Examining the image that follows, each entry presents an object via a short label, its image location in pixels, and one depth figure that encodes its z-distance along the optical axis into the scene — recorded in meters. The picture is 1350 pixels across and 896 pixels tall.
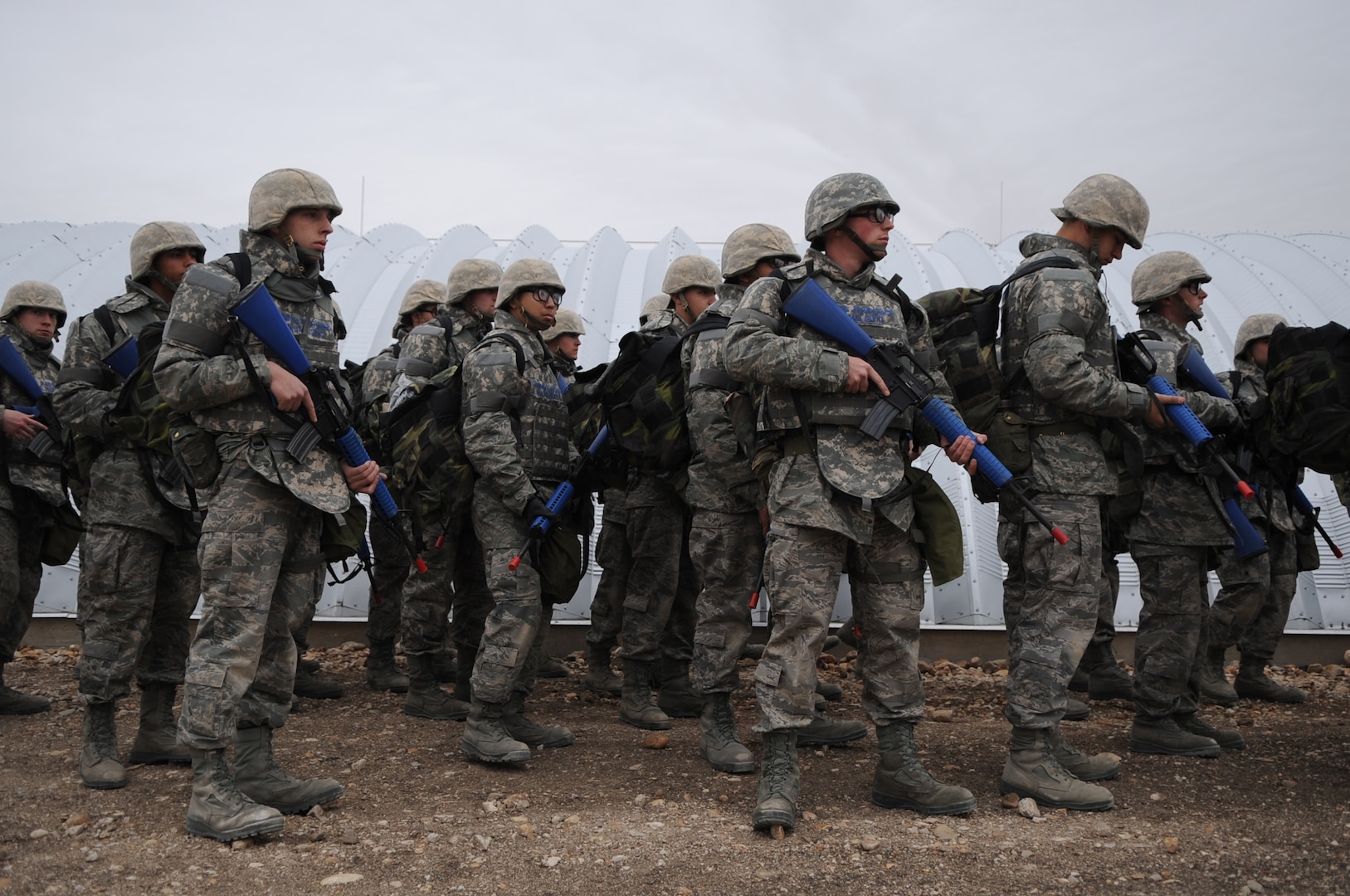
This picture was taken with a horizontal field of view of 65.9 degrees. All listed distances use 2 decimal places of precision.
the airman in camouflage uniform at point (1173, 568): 5.32
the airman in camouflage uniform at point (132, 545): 4.75
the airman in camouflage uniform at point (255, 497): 3.89
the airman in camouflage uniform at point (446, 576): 6.12
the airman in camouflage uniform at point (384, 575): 7.21
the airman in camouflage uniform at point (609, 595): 6.98
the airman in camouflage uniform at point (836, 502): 4.05
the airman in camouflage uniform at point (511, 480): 4.98
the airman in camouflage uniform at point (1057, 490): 4.40
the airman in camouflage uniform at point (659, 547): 6.17
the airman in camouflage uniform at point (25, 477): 5.88
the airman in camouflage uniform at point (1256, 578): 6.48
